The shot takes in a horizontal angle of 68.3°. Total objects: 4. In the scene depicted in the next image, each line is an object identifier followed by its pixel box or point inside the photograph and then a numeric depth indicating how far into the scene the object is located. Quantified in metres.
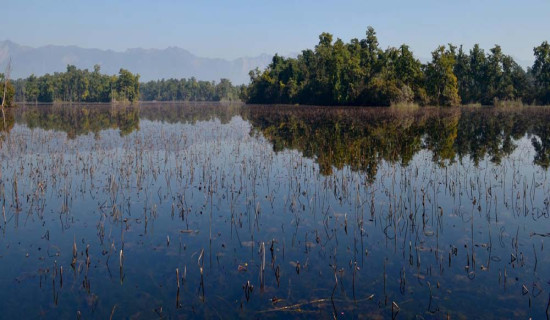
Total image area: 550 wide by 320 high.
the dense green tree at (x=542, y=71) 99.25
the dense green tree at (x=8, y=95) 100.84
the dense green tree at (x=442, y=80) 94.88
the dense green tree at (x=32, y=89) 194.62
